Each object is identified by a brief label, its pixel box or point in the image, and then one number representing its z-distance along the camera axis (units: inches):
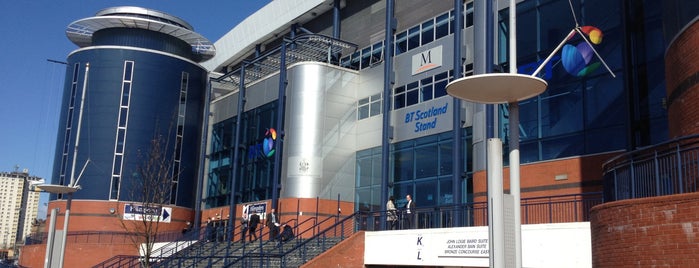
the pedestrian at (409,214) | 975.0
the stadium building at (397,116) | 698.8
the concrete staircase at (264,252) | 994.1
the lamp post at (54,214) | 915.8
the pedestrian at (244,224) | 1242.8
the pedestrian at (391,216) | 1006.2
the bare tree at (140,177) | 1665.6
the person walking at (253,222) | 1247.5
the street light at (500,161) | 401.1
